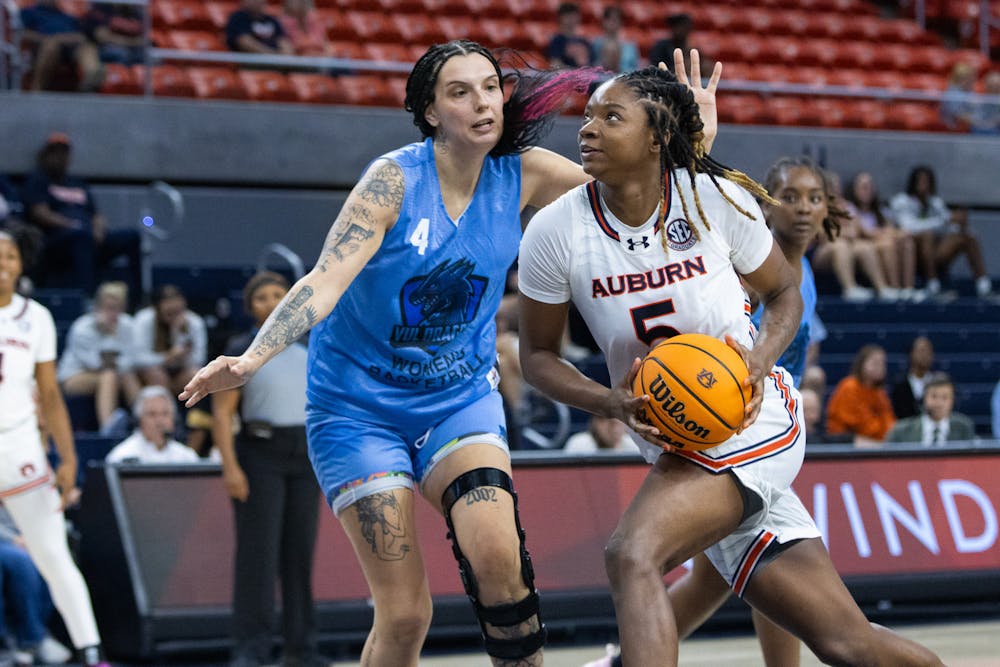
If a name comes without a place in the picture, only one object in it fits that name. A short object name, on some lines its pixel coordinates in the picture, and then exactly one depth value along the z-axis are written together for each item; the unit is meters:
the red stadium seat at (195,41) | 14.12
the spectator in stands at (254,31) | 13.64
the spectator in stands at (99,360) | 10.30
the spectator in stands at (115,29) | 12.66
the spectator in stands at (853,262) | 14.49
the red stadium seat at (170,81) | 13.62
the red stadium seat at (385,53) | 14.97
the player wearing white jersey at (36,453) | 6.71
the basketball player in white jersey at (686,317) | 3.99
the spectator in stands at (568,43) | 14.27
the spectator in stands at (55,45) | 12.46
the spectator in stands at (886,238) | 14.73
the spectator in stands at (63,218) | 11.73
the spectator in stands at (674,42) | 14.22
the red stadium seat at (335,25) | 15.14
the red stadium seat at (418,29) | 15.42
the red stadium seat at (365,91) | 14.37
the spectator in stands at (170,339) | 10.45
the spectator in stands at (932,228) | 15.25
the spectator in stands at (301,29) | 13.95
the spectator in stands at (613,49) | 14.22
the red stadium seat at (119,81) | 13.35
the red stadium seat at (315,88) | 14.18
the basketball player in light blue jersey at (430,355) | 4.27
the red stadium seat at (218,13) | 14.59
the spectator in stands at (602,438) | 9.44
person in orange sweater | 11.50
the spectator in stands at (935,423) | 10.13
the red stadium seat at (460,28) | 15.57
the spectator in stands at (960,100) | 16.53
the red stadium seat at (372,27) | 15.30
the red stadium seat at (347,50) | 14.74
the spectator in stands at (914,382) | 12.03
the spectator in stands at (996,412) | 11.04
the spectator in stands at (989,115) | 16.81
